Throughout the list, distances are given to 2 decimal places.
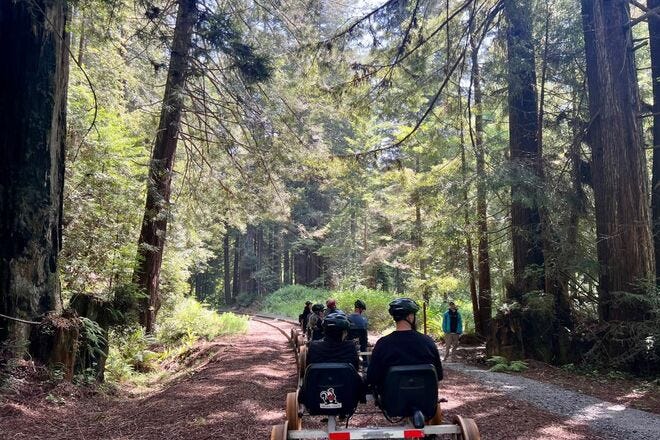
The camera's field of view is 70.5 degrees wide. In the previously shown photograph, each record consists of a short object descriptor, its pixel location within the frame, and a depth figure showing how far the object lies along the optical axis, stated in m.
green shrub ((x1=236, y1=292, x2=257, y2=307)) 45.56
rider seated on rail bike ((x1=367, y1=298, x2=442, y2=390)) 4.10
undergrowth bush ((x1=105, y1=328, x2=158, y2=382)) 11.00
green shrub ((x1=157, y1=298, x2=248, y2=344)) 16.53
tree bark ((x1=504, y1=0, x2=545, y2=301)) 12.22
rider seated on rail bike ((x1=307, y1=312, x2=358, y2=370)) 4.66
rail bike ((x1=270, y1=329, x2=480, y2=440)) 3.92
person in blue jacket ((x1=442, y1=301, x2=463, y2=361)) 12.90
